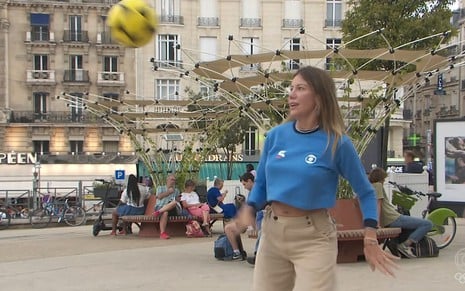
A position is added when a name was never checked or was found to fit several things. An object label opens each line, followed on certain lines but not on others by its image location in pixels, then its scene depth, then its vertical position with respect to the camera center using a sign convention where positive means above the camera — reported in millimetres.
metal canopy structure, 10125 +908
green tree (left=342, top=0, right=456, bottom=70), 19078 +3278
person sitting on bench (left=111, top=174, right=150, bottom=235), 13461 -1247
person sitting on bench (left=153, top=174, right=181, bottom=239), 13008 -1301
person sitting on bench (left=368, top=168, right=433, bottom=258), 9266 -1147
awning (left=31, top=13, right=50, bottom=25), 54719 +9488
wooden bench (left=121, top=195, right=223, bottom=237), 13195 -1672
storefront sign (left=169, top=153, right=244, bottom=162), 16953 -1034
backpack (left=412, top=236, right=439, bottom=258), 9641 -1600
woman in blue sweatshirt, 3721 -310
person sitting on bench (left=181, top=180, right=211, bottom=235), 13414 -1358
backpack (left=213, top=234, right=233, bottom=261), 9555 -1590
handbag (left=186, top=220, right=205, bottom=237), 13281 -1796
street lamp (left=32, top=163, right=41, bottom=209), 20869 -1659
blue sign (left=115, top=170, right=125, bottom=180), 24469 -1375
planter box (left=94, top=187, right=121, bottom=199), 17508 -1516
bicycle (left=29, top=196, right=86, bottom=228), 19016 -2179
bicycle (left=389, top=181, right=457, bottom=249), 10516 -1286
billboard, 15125 -517
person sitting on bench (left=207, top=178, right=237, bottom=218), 13914 -1414
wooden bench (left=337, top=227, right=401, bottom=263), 8938 -1444
